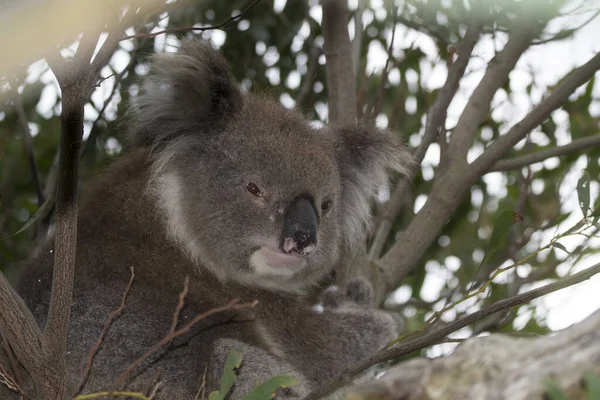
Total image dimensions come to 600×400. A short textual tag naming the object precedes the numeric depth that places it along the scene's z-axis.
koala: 5.75
